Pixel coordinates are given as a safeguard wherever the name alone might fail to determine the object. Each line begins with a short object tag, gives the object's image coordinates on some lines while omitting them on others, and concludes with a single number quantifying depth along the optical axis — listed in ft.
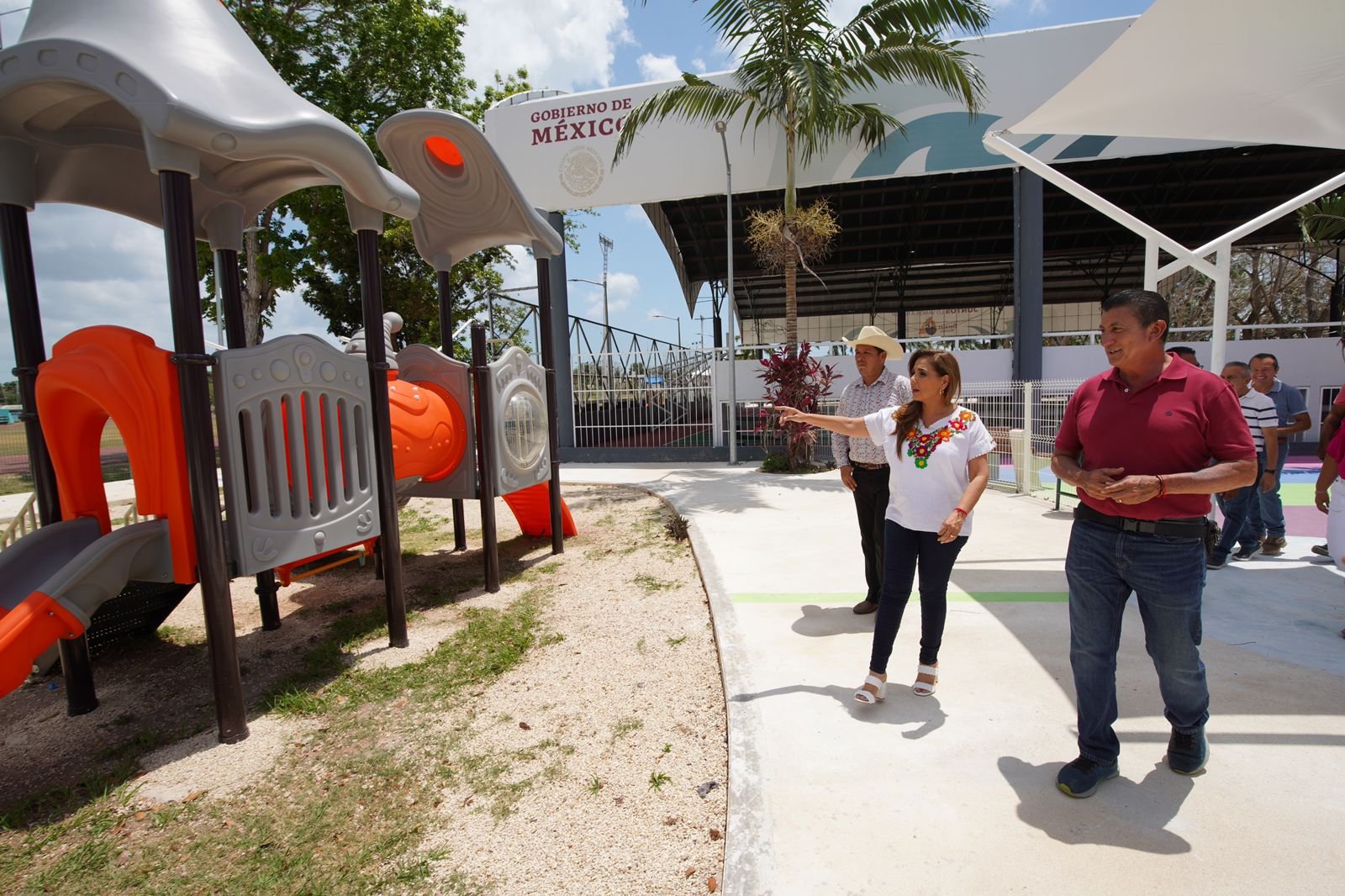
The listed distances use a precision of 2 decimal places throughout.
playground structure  9.99
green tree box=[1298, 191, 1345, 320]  38.68
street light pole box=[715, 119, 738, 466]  37.93
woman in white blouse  9.84
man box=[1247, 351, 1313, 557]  17.43
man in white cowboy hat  13.65
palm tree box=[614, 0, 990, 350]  32.83
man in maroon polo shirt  7.38
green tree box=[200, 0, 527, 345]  47.83
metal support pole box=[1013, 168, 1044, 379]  40.01
